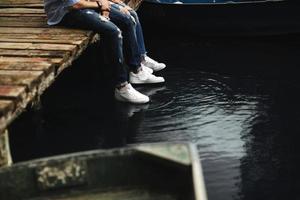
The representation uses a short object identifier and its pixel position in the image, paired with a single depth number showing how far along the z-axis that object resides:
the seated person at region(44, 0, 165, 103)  5.01
